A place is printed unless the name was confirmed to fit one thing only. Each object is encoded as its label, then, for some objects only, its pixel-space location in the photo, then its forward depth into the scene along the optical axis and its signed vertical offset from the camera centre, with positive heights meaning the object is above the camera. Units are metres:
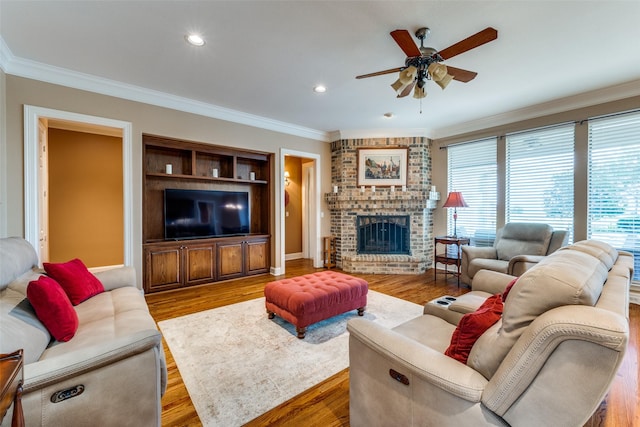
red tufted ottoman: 2.55 -0.88
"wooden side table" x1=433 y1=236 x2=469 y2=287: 4.43 -0.78
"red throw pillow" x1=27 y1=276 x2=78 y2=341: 1.51 -0.56
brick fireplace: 5.23 -0.02
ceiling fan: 2.05 +1.30
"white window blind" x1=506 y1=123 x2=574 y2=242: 3.93 +0.51
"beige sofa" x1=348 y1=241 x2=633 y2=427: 0.79 -0.55
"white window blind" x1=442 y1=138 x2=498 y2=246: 4.72 +0.45
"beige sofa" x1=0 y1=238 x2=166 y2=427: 1.06 -0.71
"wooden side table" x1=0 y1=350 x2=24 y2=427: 0.77 -0.53
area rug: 1.76 -1.22
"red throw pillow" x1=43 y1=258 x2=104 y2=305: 2.13 -0.56
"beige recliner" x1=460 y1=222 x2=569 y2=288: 3.70 -0.55
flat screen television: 4.14 -0.04
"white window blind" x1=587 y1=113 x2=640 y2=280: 3.41 +0.35
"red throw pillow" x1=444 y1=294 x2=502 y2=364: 1.17 -0.53
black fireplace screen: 5.45 -0.48
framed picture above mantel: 5.38 +0.89
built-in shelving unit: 3.90 +0.07
